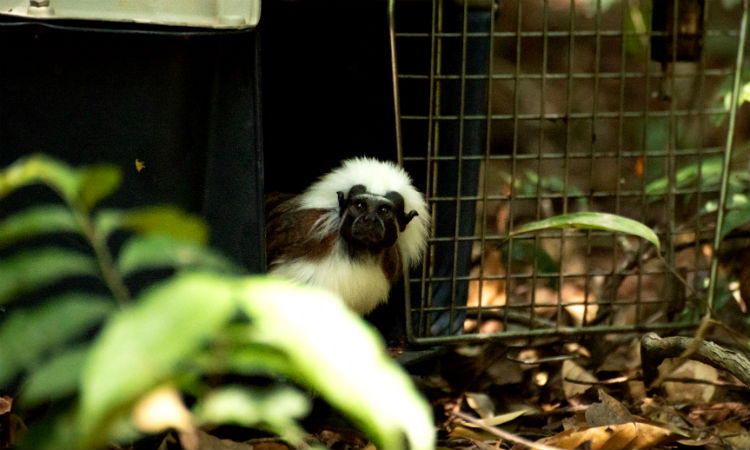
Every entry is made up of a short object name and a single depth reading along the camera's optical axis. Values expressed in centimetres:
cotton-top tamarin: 771
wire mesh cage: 756
